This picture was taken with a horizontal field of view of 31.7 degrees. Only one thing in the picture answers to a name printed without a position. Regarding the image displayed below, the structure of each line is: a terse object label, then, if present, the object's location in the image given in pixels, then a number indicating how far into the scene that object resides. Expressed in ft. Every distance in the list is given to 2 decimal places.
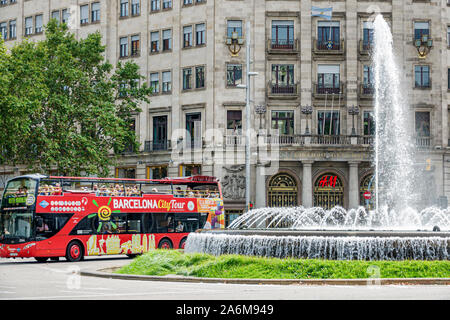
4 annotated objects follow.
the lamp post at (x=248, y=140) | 165.68
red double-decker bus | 114.93
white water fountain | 175.11
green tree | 153.99
